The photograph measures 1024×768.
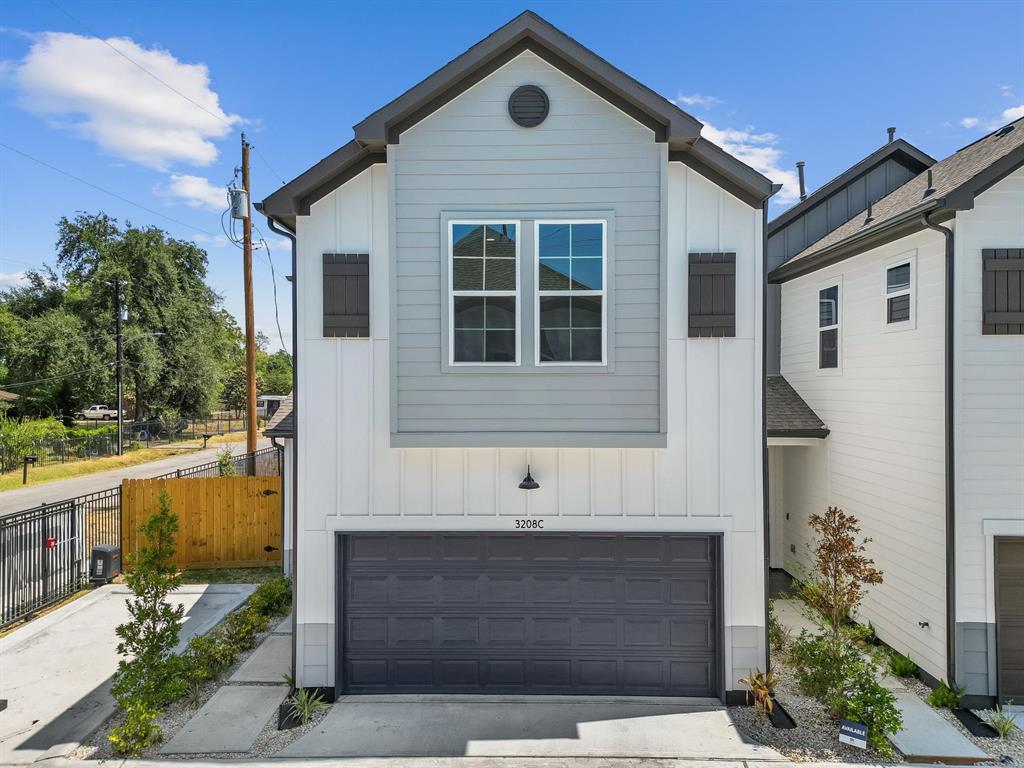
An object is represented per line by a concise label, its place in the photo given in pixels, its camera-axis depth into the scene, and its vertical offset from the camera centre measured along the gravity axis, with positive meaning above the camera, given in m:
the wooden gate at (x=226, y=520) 11.43 -2.73
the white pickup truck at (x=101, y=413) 45.23 -1.94
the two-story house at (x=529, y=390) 6.29 -0.01
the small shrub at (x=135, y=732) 5.36 -3.36
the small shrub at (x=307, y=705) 6.01 -3.54
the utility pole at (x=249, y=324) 14.09 +1.77
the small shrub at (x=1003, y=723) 5.61 -3.47
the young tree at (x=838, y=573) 6.20 -2.13
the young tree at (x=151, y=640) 5.55 -2.66
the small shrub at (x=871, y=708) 5.38 -3.22
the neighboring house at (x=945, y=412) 6.27 -0.30
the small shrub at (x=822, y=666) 5.89 -3.06
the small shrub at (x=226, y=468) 13.38 -1.90
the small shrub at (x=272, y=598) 8.60 -3.35
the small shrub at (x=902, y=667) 6.82 -3.48
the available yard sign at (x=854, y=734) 5.33 -3.38
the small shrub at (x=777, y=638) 7.23 -3.30
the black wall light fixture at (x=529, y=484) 6.38 -1.10
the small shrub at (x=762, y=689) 6.00 -3.32
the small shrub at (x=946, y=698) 6.10 -3.44
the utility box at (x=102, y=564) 10.29 -3.26
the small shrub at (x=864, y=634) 7.65 -3.47
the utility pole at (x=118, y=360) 27.44 +1.64
